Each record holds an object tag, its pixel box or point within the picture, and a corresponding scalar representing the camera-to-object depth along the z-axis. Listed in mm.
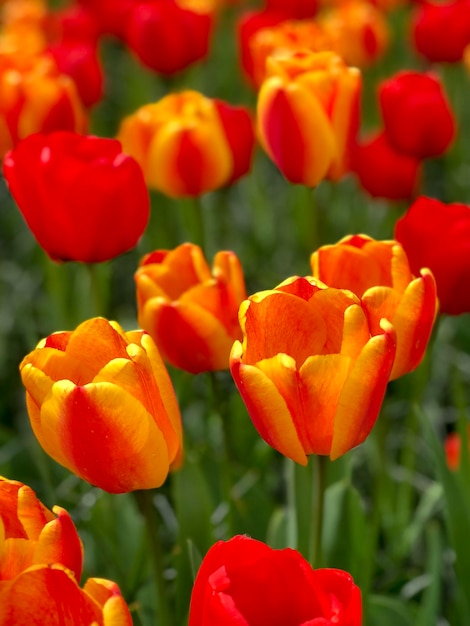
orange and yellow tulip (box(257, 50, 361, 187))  1046
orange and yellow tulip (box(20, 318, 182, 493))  799
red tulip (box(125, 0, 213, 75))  1365
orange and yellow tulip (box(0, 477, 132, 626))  728
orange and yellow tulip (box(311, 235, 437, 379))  830
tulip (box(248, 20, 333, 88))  1298
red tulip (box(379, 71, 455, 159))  1137
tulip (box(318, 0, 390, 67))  1695
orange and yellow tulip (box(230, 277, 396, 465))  797
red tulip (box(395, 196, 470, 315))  940
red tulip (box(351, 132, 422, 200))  1237
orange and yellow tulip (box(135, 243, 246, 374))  907
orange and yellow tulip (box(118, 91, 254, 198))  1123
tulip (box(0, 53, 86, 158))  1171
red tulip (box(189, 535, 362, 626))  734
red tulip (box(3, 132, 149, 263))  976
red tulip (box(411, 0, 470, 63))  1406
